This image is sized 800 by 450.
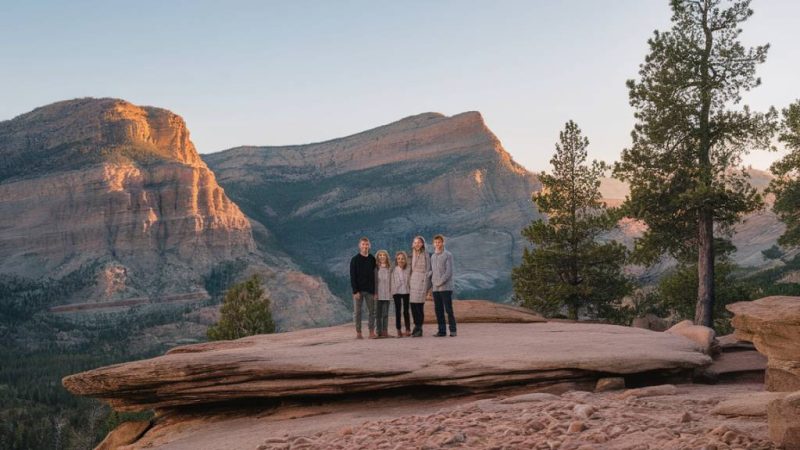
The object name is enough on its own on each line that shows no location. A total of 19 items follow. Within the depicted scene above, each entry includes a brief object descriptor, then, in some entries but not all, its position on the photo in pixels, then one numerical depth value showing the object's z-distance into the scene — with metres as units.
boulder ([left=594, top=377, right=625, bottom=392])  11.99
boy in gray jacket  14.75
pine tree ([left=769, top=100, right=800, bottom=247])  29.33
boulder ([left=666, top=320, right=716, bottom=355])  15.25
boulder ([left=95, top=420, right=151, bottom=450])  14.27
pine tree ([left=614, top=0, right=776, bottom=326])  24.84
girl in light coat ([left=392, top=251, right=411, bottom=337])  15.08
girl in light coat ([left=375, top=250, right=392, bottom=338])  15.15
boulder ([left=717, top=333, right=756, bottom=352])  16.42
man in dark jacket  14.93
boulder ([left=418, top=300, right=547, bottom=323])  19.45
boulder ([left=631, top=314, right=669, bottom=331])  24.97
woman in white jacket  14.98
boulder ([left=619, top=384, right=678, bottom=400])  10.53
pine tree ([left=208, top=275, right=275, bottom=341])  41.03
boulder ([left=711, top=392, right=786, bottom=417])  8.34
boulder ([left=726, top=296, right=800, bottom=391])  11.51
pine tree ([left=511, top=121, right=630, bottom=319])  28.69
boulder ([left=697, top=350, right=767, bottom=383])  13.87
